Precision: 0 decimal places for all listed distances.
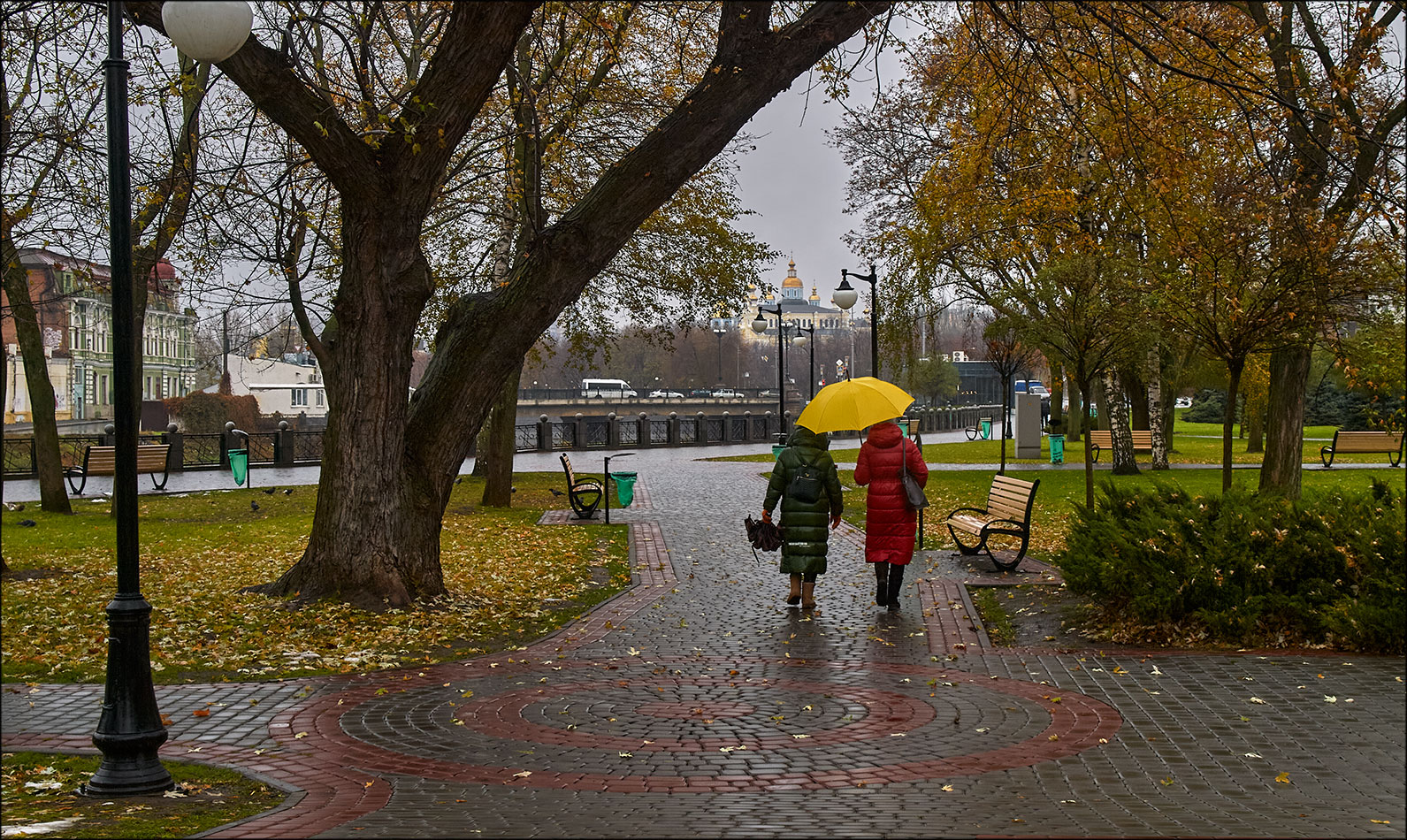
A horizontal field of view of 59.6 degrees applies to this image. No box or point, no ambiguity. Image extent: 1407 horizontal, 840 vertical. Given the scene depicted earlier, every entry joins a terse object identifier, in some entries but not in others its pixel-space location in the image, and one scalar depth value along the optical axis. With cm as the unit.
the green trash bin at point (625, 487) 2012
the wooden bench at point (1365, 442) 3030
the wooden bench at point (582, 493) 1931
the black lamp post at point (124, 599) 561
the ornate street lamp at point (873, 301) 2414
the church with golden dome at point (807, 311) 14088
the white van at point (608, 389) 8700
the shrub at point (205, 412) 4128
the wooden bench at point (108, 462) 2430
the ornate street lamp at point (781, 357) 4654
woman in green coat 1065
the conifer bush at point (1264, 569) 841
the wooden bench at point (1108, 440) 3141
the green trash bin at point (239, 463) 2680
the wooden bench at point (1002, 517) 1278
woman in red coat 1073
